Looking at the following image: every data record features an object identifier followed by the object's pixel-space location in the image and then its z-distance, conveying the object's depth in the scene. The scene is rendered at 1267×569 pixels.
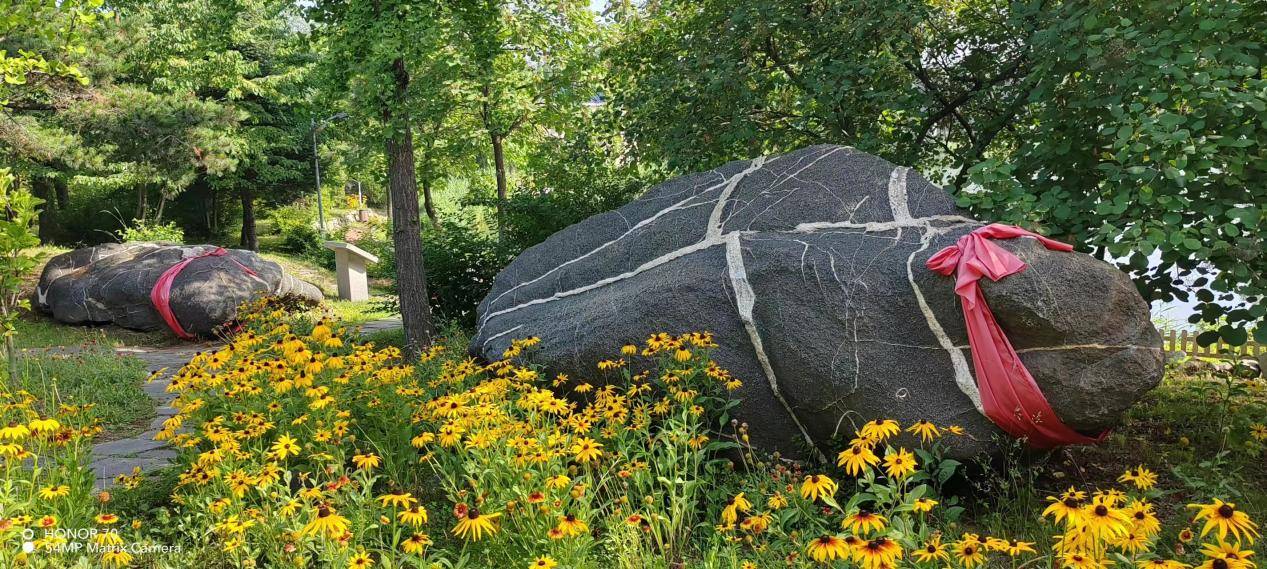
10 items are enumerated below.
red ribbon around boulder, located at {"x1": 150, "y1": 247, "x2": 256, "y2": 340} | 10.16
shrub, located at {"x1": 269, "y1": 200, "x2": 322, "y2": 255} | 22.00
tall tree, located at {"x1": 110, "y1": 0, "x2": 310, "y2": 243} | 15.43
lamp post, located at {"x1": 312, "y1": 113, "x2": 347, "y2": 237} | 19.83
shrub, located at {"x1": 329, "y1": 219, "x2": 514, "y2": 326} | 8.43
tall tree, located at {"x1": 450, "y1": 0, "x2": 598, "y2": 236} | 10.05
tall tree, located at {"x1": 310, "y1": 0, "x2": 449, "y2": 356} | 6.32
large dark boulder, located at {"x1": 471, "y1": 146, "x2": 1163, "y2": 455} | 3.56
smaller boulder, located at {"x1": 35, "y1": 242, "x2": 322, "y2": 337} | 10.20
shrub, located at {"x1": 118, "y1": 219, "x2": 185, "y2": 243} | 17.36
